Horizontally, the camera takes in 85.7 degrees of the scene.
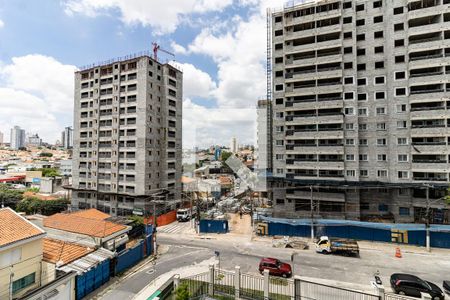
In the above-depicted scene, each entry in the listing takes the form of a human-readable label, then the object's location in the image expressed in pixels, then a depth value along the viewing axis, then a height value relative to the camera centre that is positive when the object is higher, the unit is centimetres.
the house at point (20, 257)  1461 -643
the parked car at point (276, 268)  2088 -953
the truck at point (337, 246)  2548 -944
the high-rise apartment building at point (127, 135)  4353 +436
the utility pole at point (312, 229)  3102 -918
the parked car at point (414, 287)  1727 -942
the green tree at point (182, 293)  1390 -783
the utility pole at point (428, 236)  2695 -868
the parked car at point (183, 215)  4278 -1022
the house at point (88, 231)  2431 -776
